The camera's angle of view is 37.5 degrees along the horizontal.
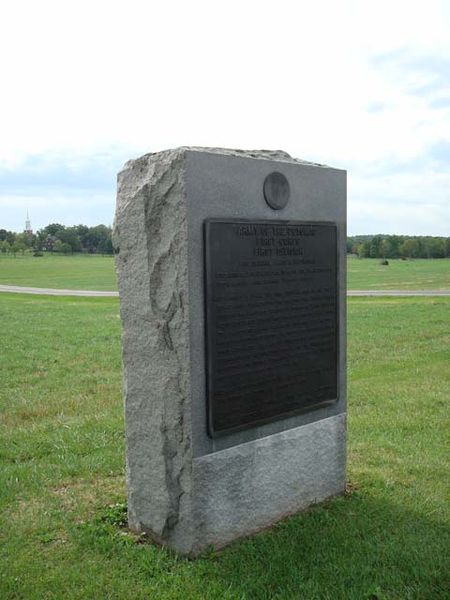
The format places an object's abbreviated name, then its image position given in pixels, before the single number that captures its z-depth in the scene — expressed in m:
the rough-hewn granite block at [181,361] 4.19
